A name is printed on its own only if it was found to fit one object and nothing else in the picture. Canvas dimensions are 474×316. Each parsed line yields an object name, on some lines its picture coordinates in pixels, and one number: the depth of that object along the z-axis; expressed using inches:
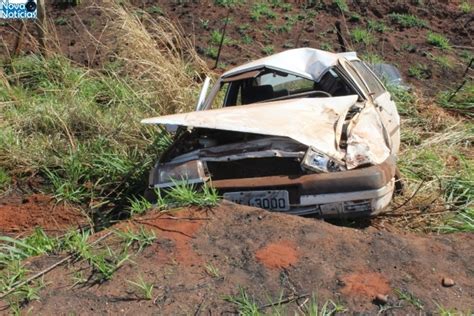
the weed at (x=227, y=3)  503.8
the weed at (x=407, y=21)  512.7
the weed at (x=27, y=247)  184.2
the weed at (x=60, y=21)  470.9
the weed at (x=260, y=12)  495.2
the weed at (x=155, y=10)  480.4
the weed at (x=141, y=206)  206.0
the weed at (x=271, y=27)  479.1
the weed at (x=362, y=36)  473.3
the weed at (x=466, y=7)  536.4
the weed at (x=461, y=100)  367.9
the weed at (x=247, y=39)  462.6
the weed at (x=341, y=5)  515.5
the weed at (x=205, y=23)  474.9
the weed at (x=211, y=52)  438.5
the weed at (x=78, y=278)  159.5
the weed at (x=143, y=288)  151.6
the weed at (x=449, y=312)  141.4
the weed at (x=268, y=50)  442.6
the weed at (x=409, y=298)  146.4
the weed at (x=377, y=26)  495.2
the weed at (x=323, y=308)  142.5
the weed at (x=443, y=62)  453.7
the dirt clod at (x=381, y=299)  146.9
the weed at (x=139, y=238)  174.4
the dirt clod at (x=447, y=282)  154.9
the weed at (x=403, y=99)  352.2
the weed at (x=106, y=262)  161.0
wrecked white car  195.5
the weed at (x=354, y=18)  506.9
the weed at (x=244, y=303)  144.5
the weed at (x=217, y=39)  456.1
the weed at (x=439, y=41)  481.1
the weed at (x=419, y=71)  440.5
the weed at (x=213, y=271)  159.0
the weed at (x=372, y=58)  416.3
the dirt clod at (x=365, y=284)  150.9
